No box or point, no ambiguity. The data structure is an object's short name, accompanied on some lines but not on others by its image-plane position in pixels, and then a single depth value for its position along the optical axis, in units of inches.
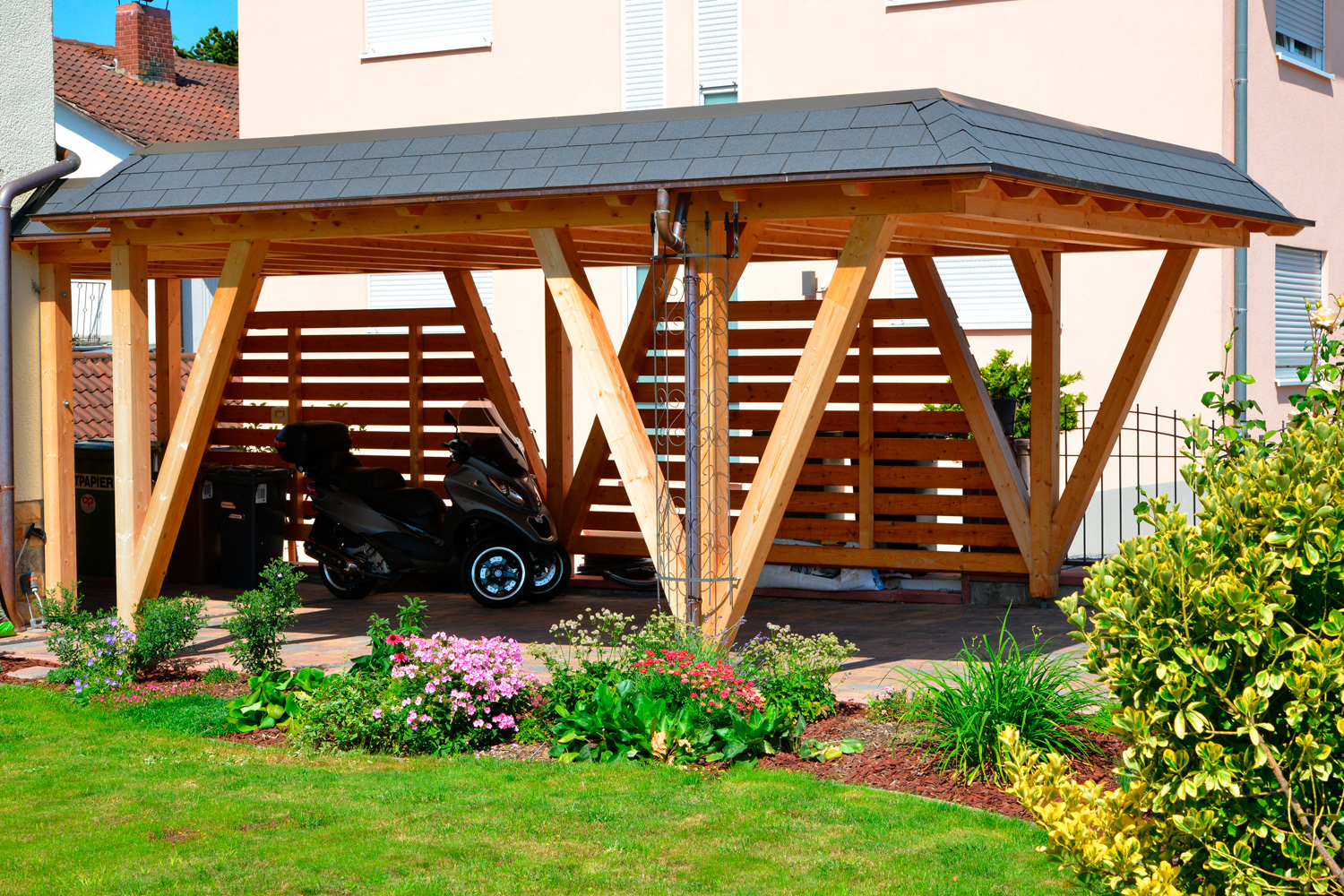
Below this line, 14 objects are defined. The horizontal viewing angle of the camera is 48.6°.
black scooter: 419.8
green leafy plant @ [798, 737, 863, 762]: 241.1
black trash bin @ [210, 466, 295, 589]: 468.4
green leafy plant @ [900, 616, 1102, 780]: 226.7
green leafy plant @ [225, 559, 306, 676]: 295.1
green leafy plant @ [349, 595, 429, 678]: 265.6
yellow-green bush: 145.9
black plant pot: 428.1
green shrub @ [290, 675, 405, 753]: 257.0
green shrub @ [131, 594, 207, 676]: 311.6
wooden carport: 279.3
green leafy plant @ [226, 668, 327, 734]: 274.5
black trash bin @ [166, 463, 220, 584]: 475.2
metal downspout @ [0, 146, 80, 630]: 365.7
